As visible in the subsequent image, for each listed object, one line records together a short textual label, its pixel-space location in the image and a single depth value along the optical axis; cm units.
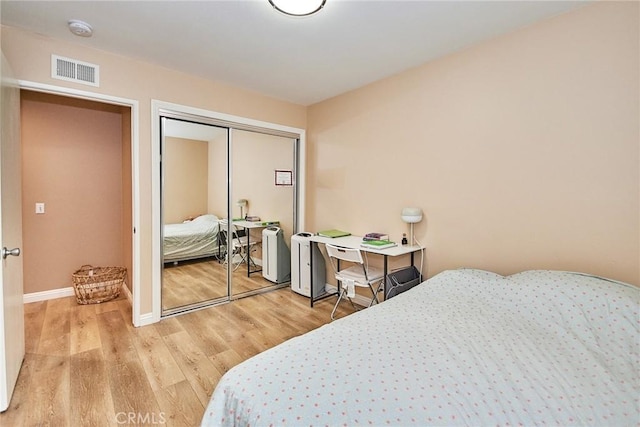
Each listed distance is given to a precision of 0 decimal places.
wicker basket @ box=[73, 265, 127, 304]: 323
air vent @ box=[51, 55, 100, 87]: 230
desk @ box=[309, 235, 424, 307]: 258
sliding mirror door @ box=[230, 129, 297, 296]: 349
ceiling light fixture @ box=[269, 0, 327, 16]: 176
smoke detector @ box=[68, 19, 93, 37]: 208
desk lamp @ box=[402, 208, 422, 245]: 264
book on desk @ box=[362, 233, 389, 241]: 295
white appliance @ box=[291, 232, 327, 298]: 350
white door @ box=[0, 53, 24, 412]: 162
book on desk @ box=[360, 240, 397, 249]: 268
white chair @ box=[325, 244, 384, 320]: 267
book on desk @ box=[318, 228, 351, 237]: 332
